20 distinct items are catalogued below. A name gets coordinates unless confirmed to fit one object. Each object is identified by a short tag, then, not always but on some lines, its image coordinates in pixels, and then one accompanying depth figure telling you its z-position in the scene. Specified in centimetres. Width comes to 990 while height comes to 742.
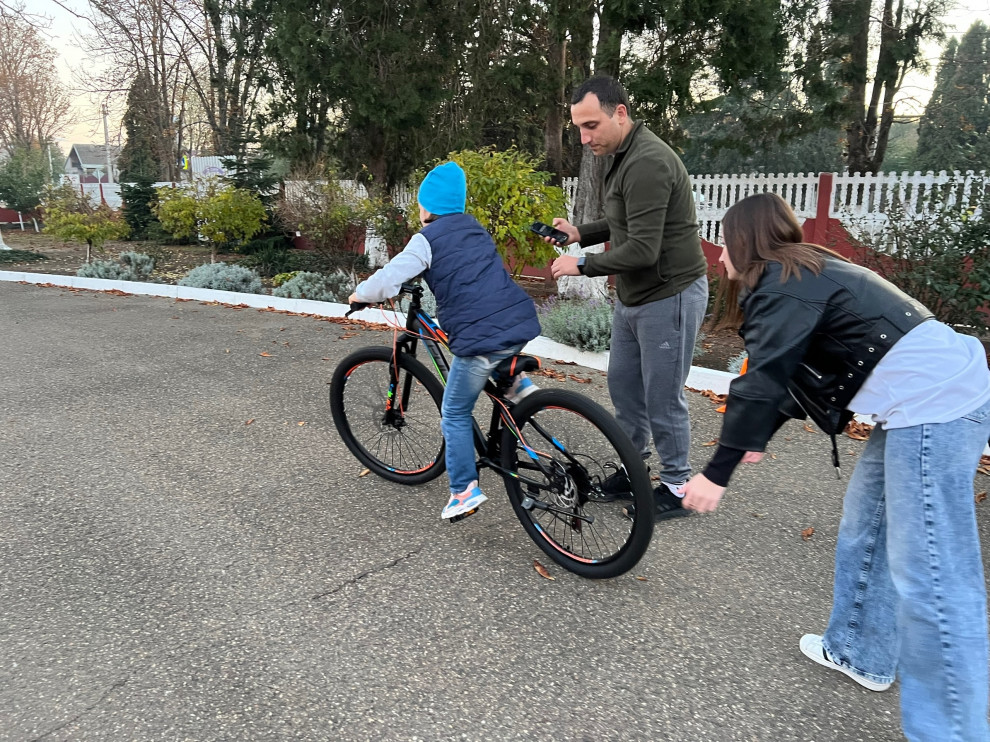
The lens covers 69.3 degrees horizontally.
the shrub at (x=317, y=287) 990
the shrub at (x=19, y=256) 1596
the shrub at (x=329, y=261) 1105
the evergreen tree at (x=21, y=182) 2803
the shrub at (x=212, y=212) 1237
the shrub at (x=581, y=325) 643
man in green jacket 312
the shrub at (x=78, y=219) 1296
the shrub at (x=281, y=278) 1086
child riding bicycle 309
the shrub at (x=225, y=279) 1089
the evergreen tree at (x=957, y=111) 1733
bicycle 291
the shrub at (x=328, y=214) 1059
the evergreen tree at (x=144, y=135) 2539
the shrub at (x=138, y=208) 1959
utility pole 3994
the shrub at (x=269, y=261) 1318
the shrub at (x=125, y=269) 1216
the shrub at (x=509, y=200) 790
